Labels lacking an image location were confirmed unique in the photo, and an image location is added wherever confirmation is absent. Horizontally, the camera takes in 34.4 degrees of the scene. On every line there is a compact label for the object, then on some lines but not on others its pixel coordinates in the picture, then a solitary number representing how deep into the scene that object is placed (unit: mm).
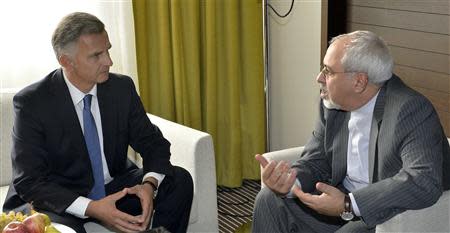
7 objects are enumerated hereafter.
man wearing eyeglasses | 2514
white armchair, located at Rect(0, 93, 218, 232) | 3213
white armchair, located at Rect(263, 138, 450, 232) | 2479
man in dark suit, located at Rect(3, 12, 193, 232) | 2875
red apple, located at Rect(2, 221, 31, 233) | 2164
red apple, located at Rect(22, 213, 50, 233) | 2191
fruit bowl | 2179
